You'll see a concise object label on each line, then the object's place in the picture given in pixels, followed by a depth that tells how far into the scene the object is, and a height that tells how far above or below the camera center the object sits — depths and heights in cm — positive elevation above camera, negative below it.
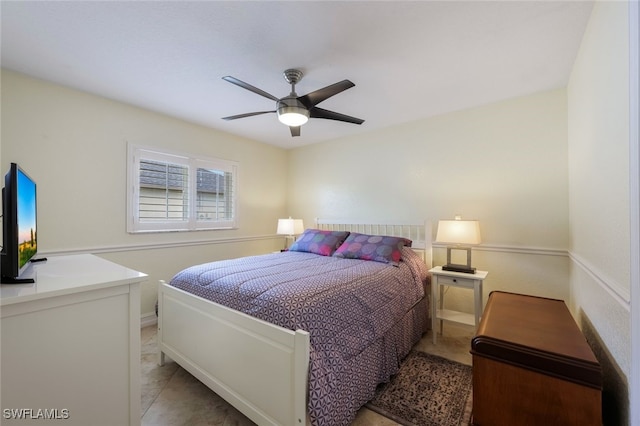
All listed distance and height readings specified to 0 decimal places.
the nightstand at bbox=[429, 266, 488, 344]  246 -73
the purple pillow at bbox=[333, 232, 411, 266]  274 -37
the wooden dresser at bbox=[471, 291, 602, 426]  110 -72
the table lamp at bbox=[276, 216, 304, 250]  404 -21
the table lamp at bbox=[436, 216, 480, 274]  253 -21
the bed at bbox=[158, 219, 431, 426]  137 -74
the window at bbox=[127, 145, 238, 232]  299 +27
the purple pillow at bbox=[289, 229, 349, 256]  318 -35
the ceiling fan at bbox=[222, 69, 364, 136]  190 +86
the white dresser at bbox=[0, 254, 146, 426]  92 -52
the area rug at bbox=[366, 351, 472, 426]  164 -124
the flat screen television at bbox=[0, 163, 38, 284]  102 -5
